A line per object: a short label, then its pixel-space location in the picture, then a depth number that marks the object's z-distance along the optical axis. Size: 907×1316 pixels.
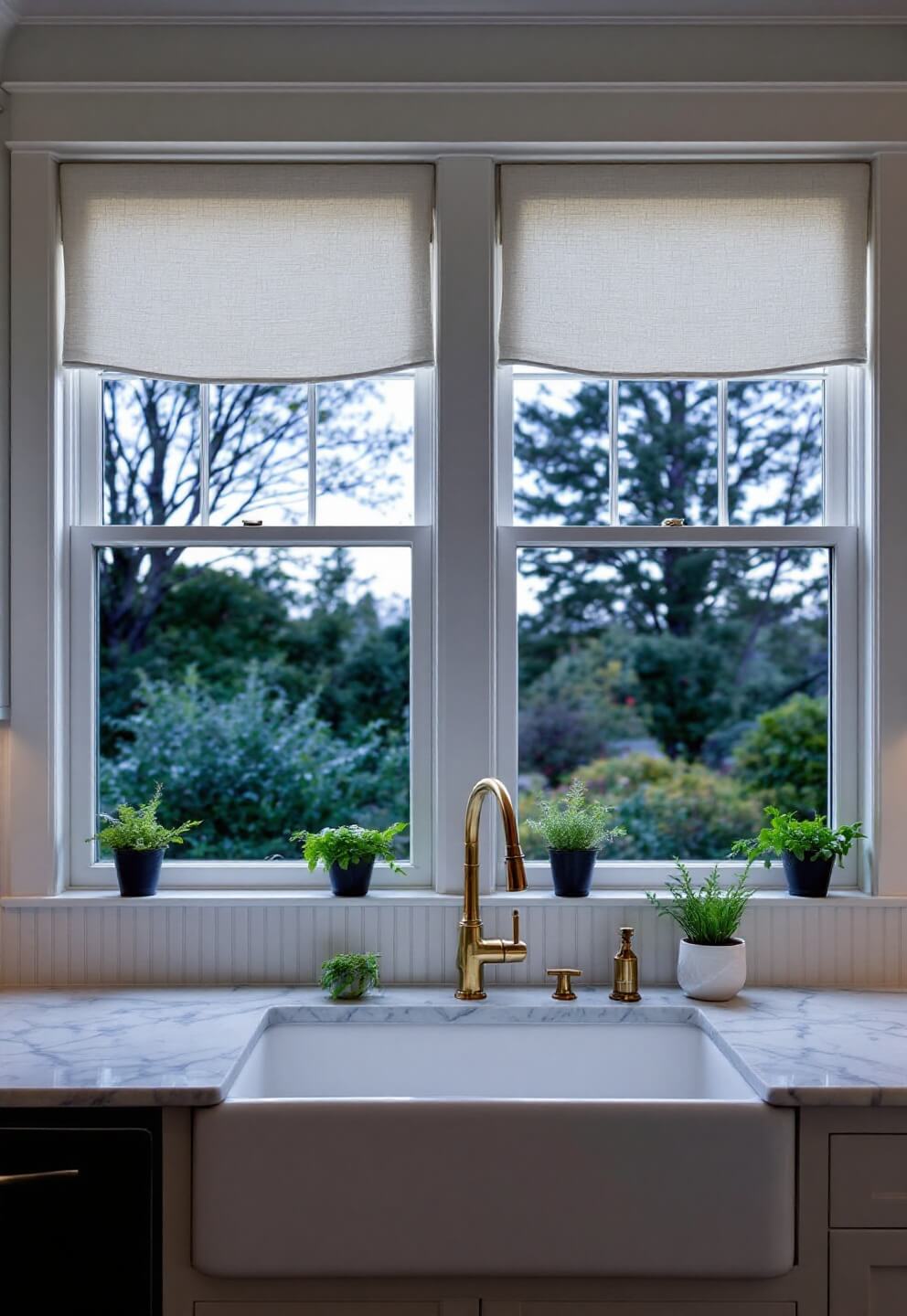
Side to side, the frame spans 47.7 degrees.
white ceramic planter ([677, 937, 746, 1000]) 2.01
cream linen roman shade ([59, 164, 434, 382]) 2.23
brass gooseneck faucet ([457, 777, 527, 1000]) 2.01
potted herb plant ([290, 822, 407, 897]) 2.18
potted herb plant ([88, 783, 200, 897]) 2.18
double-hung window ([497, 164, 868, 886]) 2.24
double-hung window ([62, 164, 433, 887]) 2.23
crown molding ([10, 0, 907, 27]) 2.13
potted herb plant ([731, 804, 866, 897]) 2.19
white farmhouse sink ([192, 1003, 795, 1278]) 1.54
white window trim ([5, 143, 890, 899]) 2.19
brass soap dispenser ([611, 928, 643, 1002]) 2.04
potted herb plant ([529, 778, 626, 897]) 2.20
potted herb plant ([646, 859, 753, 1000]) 2.02
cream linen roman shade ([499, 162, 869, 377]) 2.23
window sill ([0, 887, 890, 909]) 2.16
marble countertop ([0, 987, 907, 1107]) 1.55
